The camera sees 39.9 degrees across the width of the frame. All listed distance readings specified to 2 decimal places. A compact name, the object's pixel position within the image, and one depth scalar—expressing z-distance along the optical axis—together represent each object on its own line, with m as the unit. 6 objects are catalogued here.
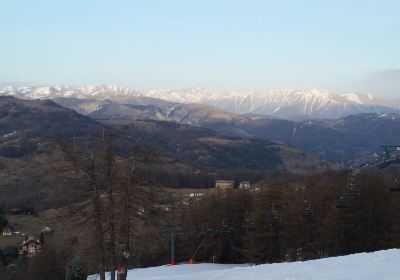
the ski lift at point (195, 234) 54.37
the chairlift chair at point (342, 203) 39.87
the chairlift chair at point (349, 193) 38.16
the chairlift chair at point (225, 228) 57.94
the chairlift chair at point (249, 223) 53.22
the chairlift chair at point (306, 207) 46.21
